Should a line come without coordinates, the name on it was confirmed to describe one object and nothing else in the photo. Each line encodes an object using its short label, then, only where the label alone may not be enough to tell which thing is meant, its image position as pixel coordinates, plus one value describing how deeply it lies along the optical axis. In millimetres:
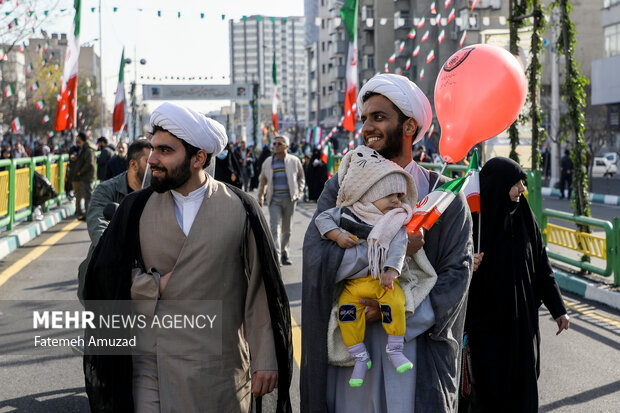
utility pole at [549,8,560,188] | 29938
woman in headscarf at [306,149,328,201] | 23625
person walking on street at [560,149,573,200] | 26391
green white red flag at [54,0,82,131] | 17828
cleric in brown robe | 3078
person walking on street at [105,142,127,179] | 12148
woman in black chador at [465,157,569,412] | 4332
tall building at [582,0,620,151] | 39719
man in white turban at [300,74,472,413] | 3021
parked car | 41844
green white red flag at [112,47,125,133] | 26094
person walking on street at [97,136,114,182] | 16969
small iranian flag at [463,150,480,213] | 4312
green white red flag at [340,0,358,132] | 17688
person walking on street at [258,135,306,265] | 11648
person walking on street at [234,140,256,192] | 27812
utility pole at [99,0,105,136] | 49438
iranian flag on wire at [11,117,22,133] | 24309
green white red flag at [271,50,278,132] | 36262
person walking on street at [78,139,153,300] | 4719
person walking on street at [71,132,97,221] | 17656
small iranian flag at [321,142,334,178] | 21594
